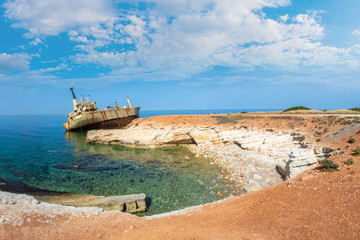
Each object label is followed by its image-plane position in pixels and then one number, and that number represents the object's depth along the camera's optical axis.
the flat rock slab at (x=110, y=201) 10.11
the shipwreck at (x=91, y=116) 49.38
